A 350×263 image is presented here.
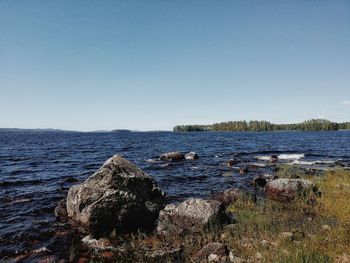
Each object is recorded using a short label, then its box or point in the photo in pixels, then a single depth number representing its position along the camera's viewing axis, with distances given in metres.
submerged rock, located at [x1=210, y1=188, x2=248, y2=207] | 16.61
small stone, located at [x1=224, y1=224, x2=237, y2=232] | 11.55
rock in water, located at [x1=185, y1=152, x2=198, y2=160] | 42.28
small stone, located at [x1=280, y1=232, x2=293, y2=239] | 10.08
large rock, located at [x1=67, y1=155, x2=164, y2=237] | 12.88
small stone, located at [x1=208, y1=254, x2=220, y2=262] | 8.98
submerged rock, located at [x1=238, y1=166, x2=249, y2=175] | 28.71
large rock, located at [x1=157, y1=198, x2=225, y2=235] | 12.10
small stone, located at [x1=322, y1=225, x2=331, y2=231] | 11.00
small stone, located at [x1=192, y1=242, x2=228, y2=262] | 9.22
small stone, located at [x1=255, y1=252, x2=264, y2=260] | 8.48
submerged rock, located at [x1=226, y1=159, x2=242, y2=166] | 34.81
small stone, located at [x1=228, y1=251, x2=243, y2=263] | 8.73
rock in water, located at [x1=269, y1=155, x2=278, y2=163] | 38.21
